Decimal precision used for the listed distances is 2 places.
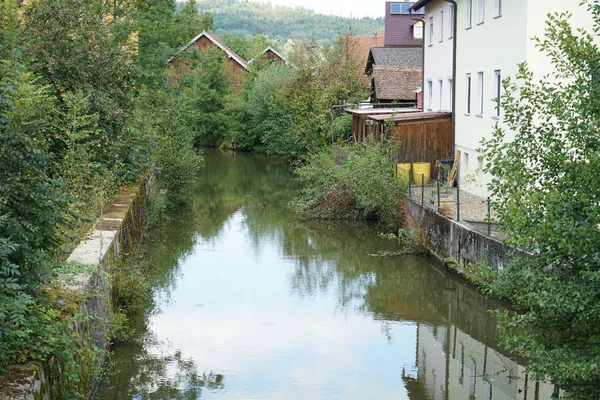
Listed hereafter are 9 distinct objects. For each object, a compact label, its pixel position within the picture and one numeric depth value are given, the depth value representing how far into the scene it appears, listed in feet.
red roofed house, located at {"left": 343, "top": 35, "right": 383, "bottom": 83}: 147.33
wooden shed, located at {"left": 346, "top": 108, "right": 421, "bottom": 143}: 103.19
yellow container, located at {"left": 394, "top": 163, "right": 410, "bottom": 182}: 78.12
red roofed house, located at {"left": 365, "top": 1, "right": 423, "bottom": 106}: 136.36
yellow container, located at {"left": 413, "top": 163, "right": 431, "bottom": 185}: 86.28
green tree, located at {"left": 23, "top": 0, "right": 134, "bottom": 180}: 58.65
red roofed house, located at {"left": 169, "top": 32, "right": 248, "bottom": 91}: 215.51
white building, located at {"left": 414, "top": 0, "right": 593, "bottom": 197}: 63.52
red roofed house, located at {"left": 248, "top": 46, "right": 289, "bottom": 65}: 217.54
